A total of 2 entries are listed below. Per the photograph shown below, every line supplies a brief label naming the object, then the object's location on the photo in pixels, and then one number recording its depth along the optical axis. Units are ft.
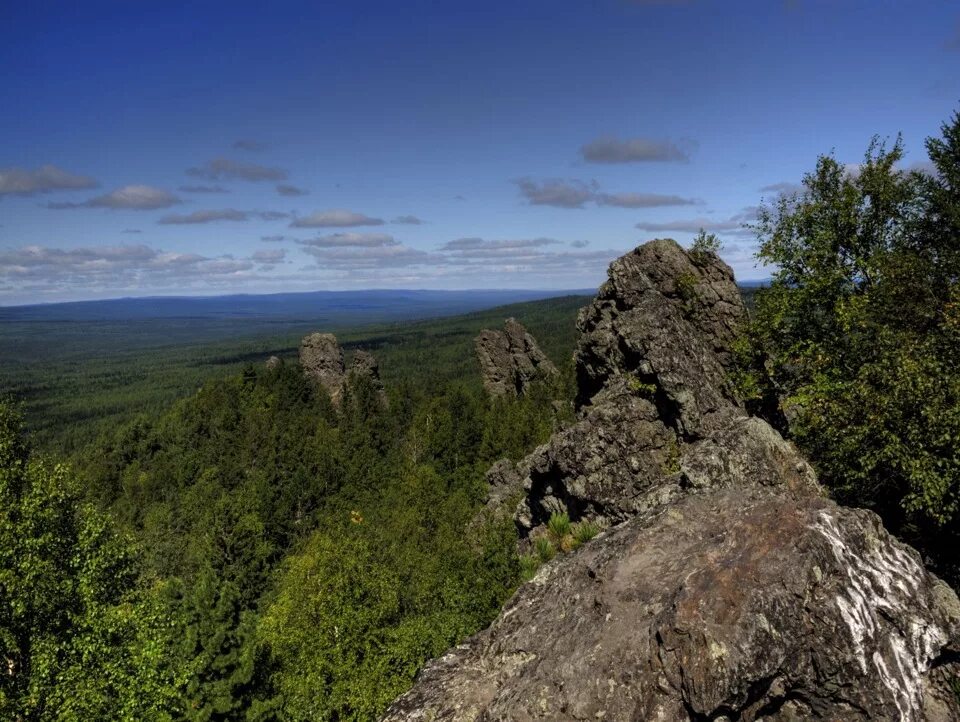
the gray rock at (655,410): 54.39
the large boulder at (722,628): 29.01
